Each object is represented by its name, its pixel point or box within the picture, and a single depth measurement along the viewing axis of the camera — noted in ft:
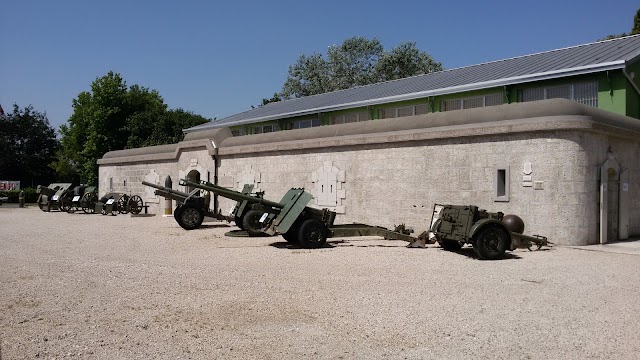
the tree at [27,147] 178.40
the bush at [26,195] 129.29
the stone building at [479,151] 37.19
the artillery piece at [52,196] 83.76
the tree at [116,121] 132.57
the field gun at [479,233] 31.45
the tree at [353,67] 137.39
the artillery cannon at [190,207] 52.42
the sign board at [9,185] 148.29
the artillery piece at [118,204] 75.25
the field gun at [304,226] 37.50
